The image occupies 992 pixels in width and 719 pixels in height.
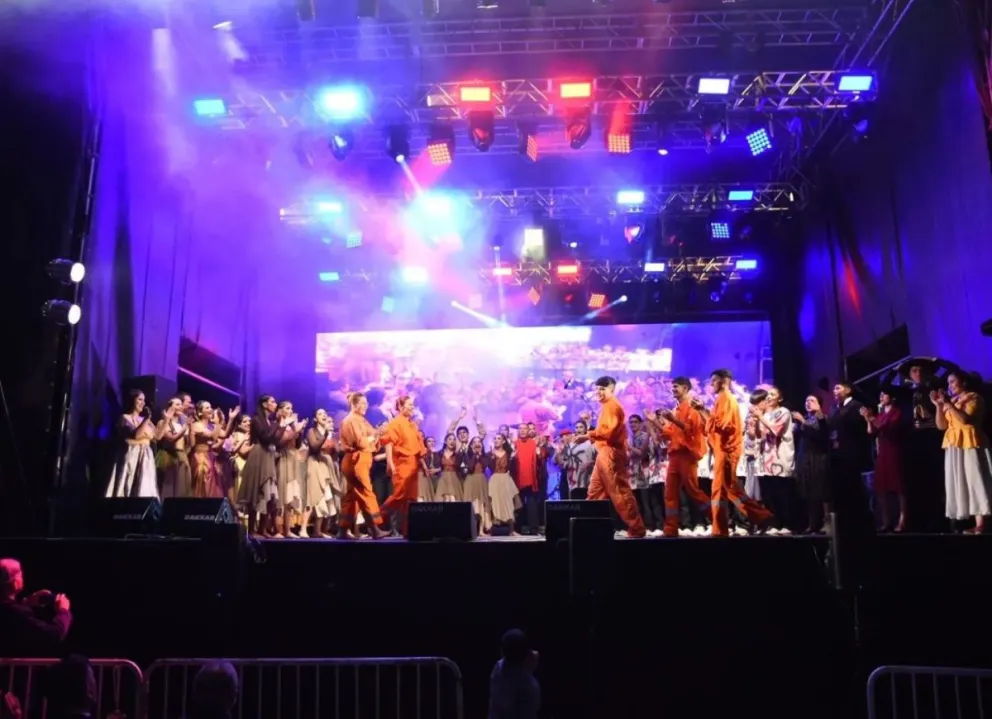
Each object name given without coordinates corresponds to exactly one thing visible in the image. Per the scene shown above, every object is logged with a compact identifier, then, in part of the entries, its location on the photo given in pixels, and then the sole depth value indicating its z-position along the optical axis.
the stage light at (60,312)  8.40
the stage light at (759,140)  12.77
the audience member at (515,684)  4.57
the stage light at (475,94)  11.90
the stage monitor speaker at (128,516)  8.03
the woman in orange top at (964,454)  7.90
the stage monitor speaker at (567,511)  7.15
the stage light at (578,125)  12.09
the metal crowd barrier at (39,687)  4.66
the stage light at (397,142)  12.82
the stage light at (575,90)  11.64
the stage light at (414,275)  17.72
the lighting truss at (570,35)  11.11
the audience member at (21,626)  4.96
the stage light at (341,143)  12.80
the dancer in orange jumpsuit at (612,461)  8.37
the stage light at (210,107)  12.15
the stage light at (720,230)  16.14
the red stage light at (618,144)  12.67
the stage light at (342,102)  12.01
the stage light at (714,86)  11.55
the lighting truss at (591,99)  12.05
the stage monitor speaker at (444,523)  7.57
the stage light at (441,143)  13.13
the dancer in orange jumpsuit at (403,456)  9.41
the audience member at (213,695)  2.96
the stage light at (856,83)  11.67
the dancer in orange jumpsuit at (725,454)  8.30
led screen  17.88
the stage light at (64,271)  8.50
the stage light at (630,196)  15.05
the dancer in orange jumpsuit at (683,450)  8.47
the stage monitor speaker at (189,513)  7.70
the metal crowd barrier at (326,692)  6.00
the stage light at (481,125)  12.26
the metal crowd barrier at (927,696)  5.88
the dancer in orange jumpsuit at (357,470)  9.14
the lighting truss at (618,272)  17.72
